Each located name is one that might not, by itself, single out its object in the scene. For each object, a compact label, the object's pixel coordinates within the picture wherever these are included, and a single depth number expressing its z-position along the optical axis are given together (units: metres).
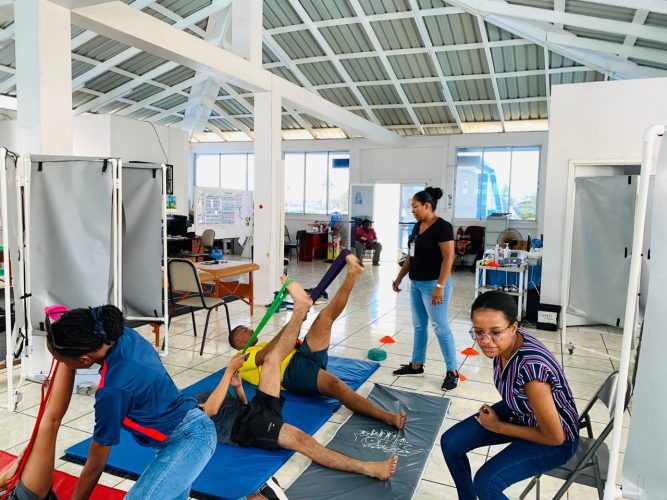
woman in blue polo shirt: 1.62
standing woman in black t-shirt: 3.67
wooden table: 5.45
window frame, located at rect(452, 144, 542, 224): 12.16
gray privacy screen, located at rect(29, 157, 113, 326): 3.55
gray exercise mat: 2.47
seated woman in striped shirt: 1.75
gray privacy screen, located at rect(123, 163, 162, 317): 4.11
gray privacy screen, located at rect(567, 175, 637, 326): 5.08
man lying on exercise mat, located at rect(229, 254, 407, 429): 3.21
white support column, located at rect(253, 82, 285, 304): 6.97
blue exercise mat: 2.42
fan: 9.98
